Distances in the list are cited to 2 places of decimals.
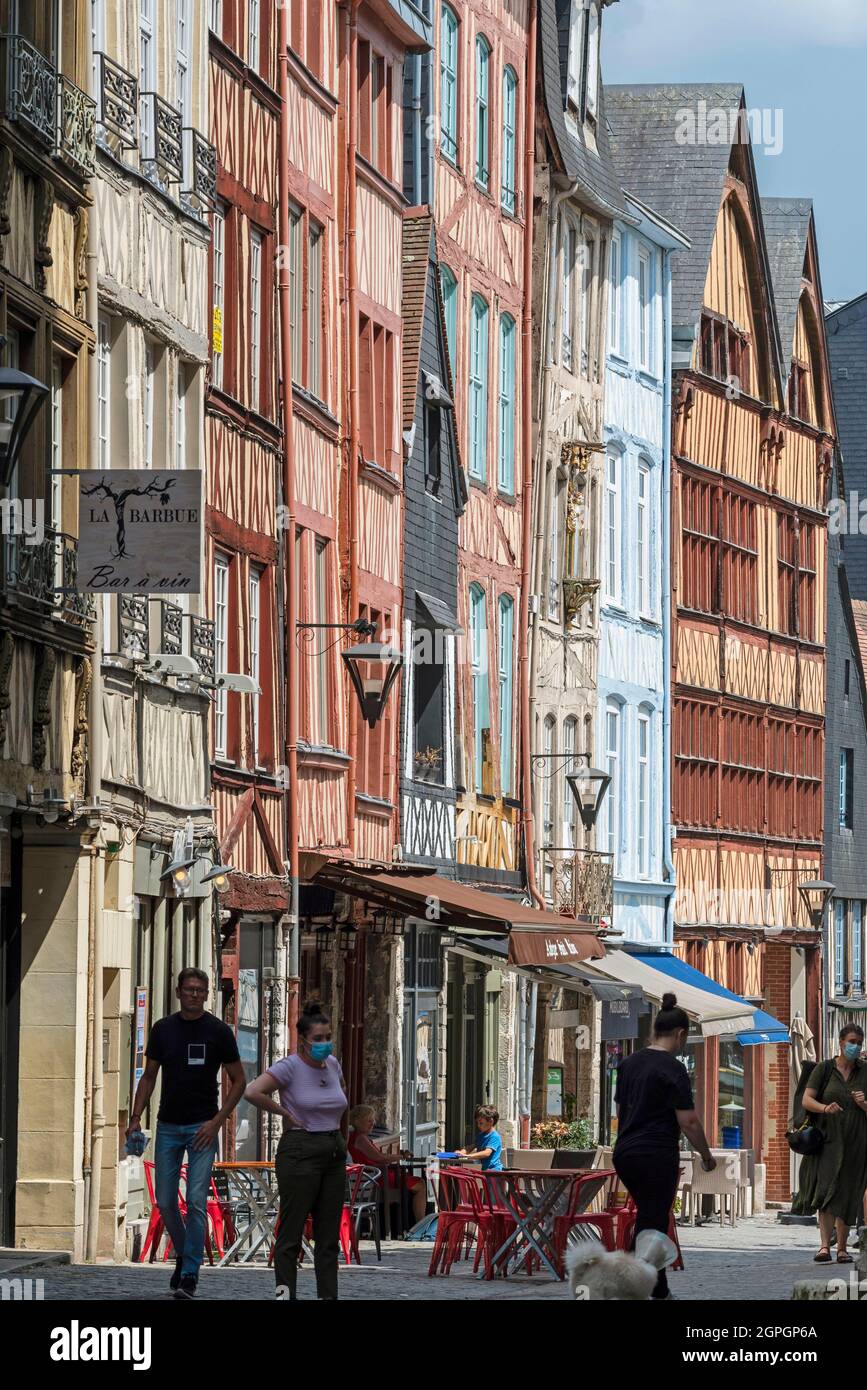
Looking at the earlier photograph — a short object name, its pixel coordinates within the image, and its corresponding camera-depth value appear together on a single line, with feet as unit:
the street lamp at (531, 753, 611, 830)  118.73
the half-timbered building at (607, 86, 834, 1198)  148.77
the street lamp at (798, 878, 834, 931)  164.35
